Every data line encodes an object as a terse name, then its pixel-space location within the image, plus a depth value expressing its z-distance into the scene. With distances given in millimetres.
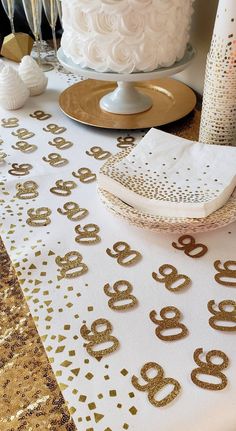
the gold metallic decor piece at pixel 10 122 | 820
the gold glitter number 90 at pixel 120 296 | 469
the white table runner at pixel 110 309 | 377
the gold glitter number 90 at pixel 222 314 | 442
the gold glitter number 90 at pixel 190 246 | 537
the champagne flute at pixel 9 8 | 998
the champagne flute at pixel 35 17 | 993
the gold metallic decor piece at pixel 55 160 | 710
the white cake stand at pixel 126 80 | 704
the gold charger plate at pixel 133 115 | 792
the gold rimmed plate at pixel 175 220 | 527
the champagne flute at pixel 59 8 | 1023
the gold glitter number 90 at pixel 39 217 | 587
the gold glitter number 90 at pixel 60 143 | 757
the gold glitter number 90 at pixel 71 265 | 508
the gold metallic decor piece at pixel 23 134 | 787
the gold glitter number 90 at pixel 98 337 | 423
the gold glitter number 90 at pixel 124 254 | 527
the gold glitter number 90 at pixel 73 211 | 598
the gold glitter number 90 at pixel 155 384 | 379
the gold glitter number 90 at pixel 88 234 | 557
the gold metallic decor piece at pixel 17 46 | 1056
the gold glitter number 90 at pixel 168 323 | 435
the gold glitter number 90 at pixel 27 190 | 639
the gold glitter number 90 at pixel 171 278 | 491
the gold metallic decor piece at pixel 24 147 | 748
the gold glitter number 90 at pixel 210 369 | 390
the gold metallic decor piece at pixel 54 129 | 803
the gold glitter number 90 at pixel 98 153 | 724
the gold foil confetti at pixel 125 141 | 755
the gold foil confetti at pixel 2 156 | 719
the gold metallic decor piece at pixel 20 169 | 688
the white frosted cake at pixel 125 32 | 647
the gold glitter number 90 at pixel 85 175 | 672
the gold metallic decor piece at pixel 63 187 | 646
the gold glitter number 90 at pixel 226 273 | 494
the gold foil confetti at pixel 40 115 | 849
